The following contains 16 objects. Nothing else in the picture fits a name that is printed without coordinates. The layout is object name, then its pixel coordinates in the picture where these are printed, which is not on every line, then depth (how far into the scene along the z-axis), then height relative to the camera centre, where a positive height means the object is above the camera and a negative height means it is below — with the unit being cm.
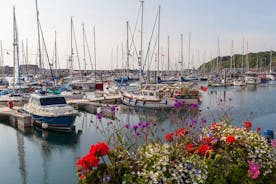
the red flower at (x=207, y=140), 552 -125
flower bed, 421 -137
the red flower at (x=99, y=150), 427 -110
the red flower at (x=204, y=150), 500 -130
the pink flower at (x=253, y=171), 434 -144
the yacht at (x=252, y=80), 8340 -123
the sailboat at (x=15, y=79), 3456 -43
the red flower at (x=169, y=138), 555 -120
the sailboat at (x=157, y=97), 3559 -272
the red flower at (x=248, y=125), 640 -111
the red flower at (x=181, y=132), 587 -117
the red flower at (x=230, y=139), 524 -116
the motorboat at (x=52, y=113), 2222 -288
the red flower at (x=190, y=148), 515 -131
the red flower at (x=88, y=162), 412 -124
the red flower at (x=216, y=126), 638 -112
